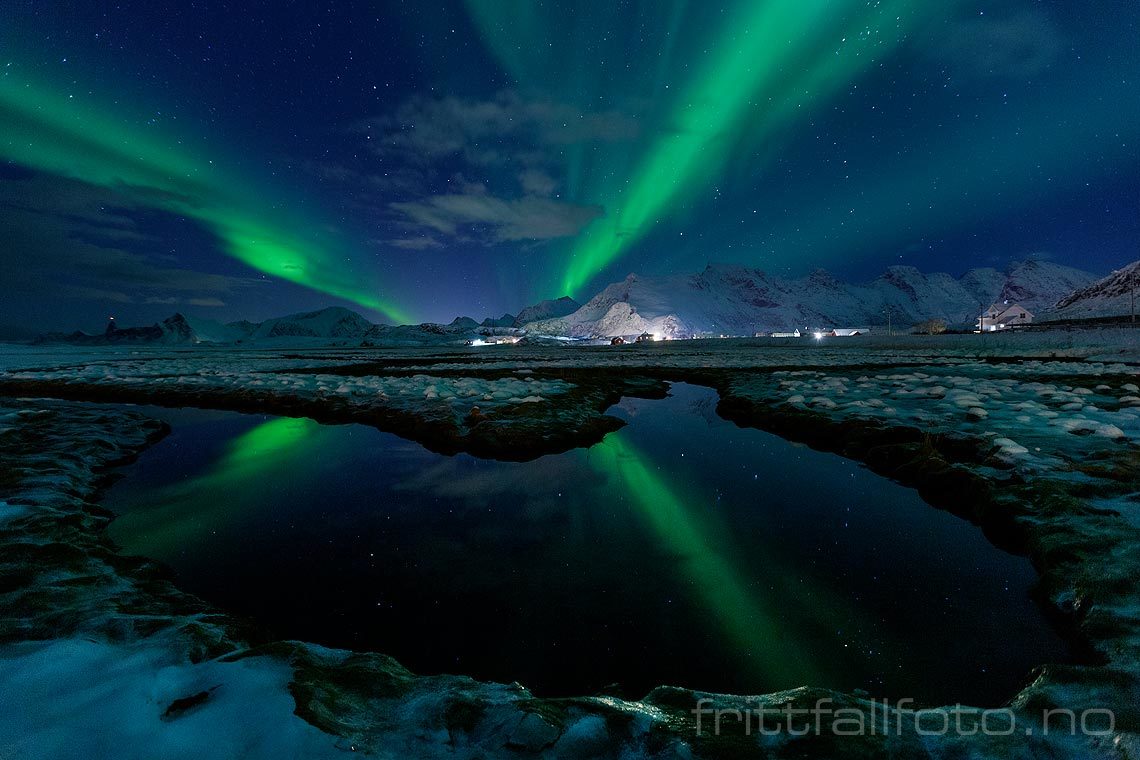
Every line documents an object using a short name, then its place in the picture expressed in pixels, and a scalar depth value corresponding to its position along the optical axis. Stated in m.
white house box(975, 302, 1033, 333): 153.12
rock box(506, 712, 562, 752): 2.45
